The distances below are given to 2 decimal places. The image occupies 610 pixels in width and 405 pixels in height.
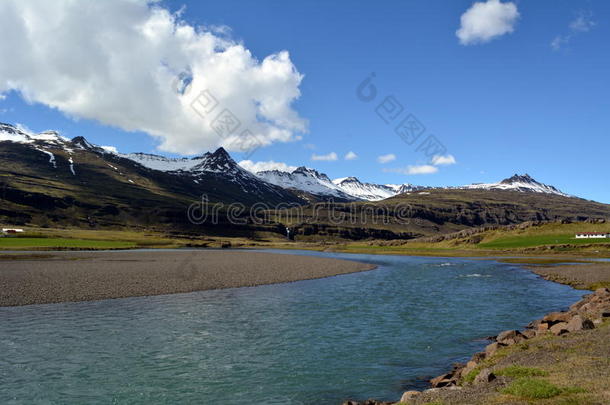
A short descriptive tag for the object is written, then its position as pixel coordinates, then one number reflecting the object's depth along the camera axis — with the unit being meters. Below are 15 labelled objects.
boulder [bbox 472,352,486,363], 22.20
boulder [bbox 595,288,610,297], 37.92
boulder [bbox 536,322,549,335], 27.27
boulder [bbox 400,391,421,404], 16.33
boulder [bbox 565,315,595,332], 25.22
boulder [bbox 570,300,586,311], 37.51
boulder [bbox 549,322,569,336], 25.22
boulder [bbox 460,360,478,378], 20.05
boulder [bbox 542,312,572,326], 29.99
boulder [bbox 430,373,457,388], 19.23
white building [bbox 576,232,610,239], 130.12
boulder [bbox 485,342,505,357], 22.71
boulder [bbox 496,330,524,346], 24.77
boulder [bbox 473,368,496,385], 16.65
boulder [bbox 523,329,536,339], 26.28
